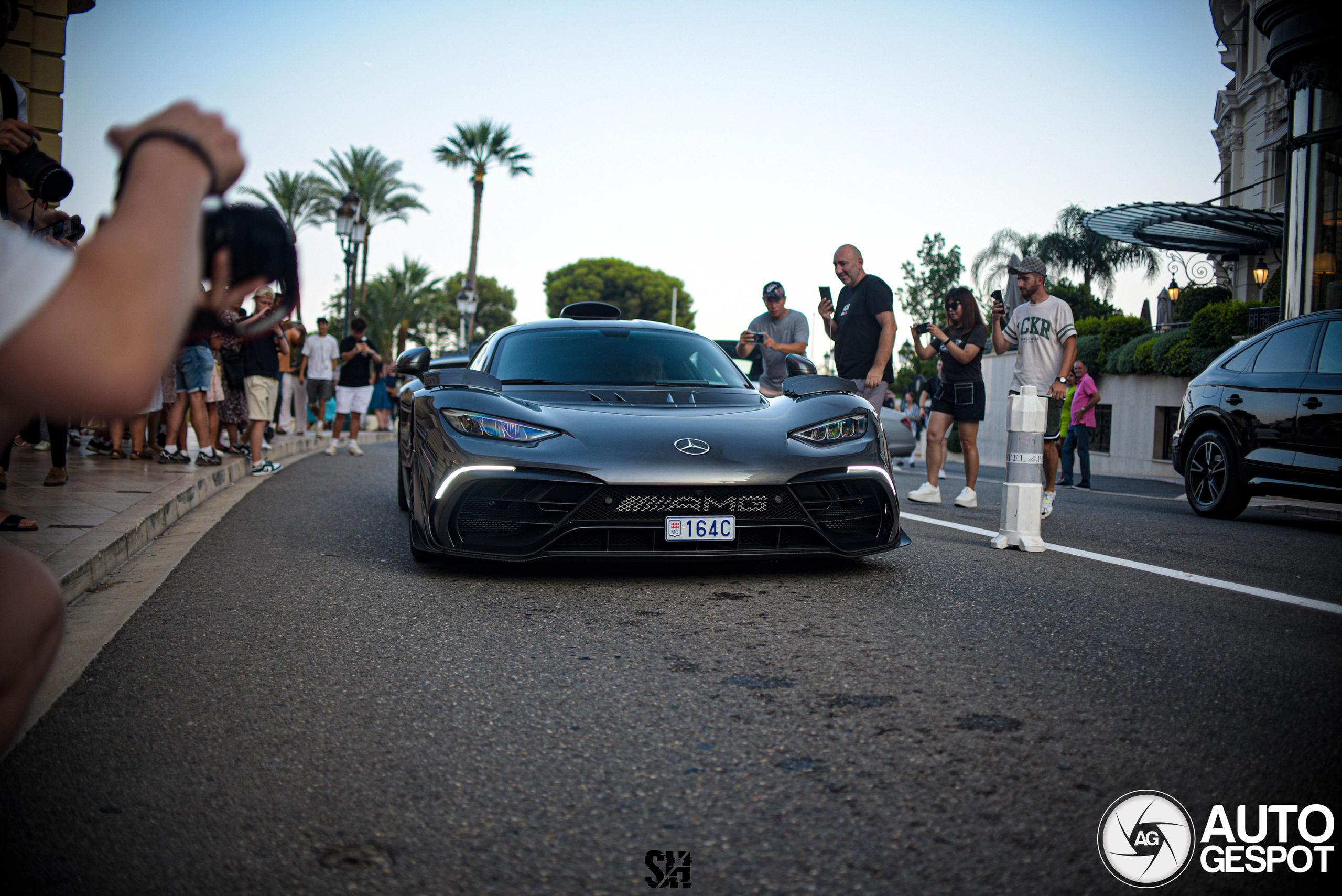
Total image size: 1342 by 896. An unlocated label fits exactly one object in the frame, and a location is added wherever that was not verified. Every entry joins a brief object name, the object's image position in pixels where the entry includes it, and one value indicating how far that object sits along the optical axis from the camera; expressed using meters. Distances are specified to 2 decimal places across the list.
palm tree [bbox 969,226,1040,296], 40.94
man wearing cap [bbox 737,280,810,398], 8.76
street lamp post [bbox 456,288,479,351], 34.31
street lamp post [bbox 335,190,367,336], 19.81
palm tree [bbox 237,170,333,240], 36.84
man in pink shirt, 13.22
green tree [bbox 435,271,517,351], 78.62
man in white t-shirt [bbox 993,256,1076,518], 7.72
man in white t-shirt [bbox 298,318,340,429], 15.85
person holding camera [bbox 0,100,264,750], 1.09
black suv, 7.57
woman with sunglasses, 8.00
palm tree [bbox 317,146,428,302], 39.53
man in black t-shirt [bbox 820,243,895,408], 8.00
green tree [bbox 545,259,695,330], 87.38
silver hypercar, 4.45
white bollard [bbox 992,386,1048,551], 5.79
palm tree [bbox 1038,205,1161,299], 37.44
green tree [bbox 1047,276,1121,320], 41.42
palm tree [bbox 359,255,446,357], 46.31
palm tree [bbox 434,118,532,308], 44.62
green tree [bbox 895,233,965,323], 52.00
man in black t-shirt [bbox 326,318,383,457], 14.02
